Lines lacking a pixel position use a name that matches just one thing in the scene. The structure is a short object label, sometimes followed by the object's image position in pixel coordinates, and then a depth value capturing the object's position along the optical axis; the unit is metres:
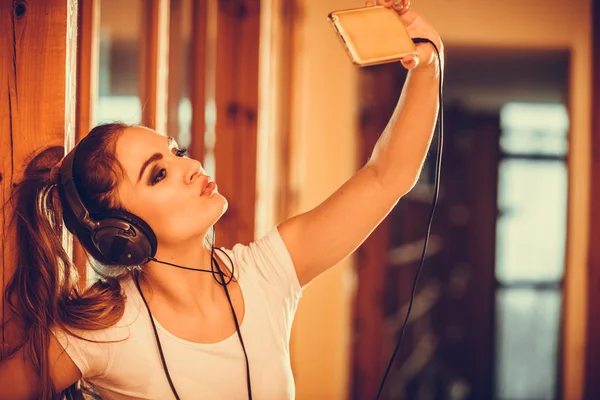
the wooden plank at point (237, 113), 2.85
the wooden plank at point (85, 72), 2.28
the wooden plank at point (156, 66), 2.48
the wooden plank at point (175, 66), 2.96
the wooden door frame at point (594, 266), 4.20
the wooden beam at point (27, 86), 2.09
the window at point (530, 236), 8.16
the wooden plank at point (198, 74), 2.74
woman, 2.07
